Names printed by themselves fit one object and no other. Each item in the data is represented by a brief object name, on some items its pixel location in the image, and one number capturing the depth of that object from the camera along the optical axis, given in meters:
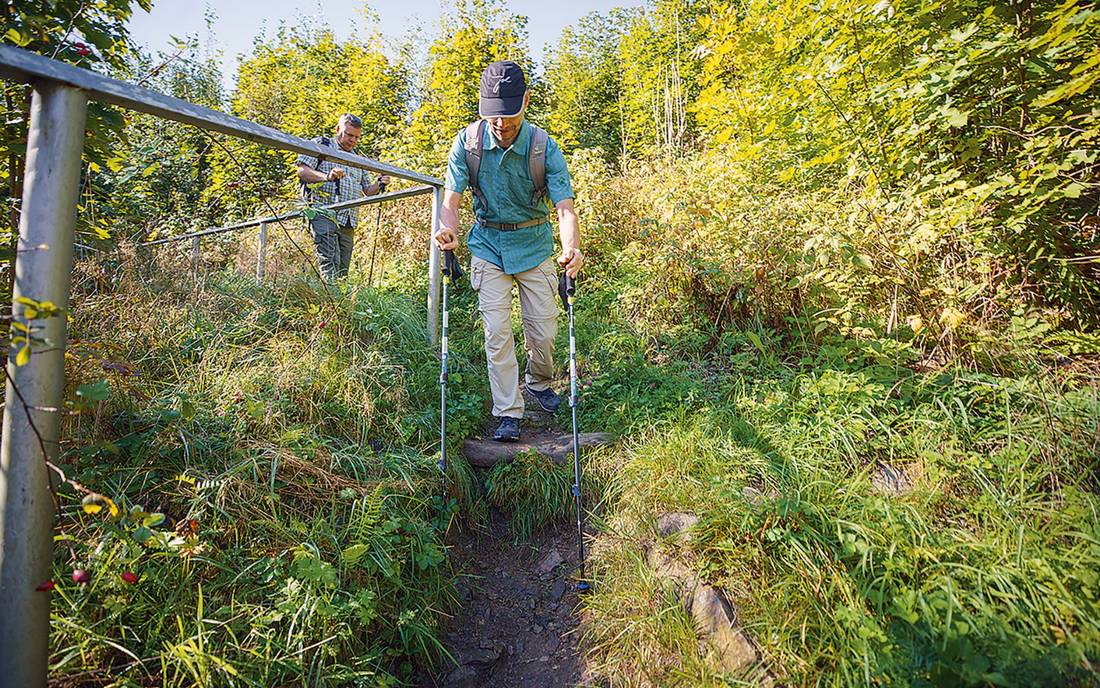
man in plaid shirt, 5.04
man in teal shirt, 3.36
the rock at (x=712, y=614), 1.95
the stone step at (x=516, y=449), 3.49
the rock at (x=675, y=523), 2.53
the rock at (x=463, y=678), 2.30
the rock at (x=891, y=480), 2.51
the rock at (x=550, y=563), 3.02
